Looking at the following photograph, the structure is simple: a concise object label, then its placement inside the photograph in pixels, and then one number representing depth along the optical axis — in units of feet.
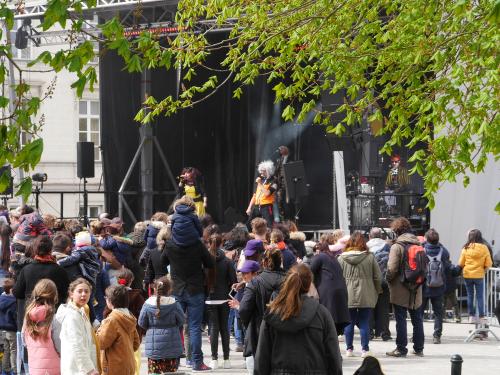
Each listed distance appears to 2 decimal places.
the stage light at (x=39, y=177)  89.86
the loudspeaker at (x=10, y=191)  83.92
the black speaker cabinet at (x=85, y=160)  94.17
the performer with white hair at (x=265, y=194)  81.51
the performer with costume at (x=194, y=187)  81.61
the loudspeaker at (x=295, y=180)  80.64
